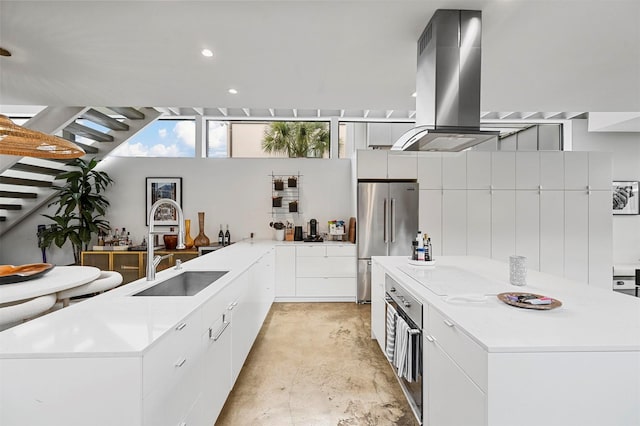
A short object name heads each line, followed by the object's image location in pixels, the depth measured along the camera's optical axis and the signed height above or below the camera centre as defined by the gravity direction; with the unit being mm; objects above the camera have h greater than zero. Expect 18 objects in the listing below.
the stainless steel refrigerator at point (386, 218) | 4414 -57
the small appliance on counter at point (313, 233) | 4895 -309
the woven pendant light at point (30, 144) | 2018 +511
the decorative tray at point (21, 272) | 2287 -466
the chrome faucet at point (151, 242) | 1982 -183
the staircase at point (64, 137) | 3840 +1040
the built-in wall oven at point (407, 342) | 1857 -820
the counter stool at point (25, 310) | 1930 -634
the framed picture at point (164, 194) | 5160 +326
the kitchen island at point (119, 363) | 1018 -539
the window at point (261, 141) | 5379 +1267
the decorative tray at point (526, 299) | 1445 -425
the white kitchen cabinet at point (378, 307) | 2744 -878
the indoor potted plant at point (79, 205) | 4500 +124
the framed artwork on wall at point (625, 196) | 5613 +335
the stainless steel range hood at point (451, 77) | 1918 +898
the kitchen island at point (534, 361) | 1078 -537
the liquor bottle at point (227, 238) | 5054 -398
